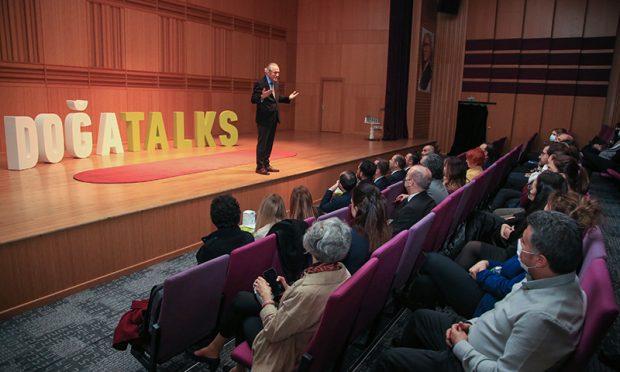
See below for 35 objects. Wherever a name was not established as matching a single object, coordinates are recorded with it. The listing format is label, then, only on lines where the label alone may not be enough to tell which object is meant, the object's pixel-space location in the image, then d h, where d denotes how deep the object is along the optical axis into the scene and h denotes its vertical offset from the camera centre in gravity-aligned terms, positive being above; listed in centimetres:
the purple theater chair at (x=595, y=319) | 145 -68
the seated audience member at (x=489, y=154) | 656 -67
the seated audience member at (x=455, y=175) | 423 -63
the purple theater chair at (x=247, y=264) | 235 -89
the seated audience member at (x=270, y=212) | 308 -76
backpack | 214 -103
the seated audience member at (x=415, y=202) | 316 -68
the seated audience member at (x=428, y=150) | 612 -58
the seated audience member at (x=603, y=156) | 678 -68
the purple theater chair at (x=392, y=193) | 407 -82
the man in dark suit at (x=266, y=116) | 589 -19
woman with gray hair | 183 -84
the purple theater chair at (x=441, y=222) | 301 -81
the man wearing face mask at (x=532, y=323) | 153 -75
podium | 1109 -58
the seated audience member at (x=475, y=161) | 525 -62
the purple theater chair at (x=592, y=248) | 202 -64
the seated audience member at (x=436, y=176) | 375 -60
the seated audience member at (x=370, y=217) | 268 -67
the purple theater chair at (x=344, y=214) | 306 -76
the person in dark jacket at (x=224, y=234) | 256 -78
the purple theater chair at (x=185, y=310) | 208 -105
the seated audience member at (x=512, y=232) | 299 -86
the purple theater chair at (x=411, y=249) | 255 -85
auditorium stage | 317 -103
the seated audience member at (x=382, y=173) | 470 -74
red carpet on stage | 538 -95
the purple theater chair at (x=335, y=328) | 172 -92
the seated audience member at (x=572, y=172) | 371 -51
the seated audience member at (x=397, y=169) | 497 -73
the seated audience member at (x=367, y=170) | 451 -65
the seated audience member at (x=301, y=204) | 320 -73
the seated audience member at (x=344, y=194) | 412 -83
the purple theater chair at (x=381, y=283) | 214 -90
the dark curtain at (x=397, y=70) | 1075 +88
